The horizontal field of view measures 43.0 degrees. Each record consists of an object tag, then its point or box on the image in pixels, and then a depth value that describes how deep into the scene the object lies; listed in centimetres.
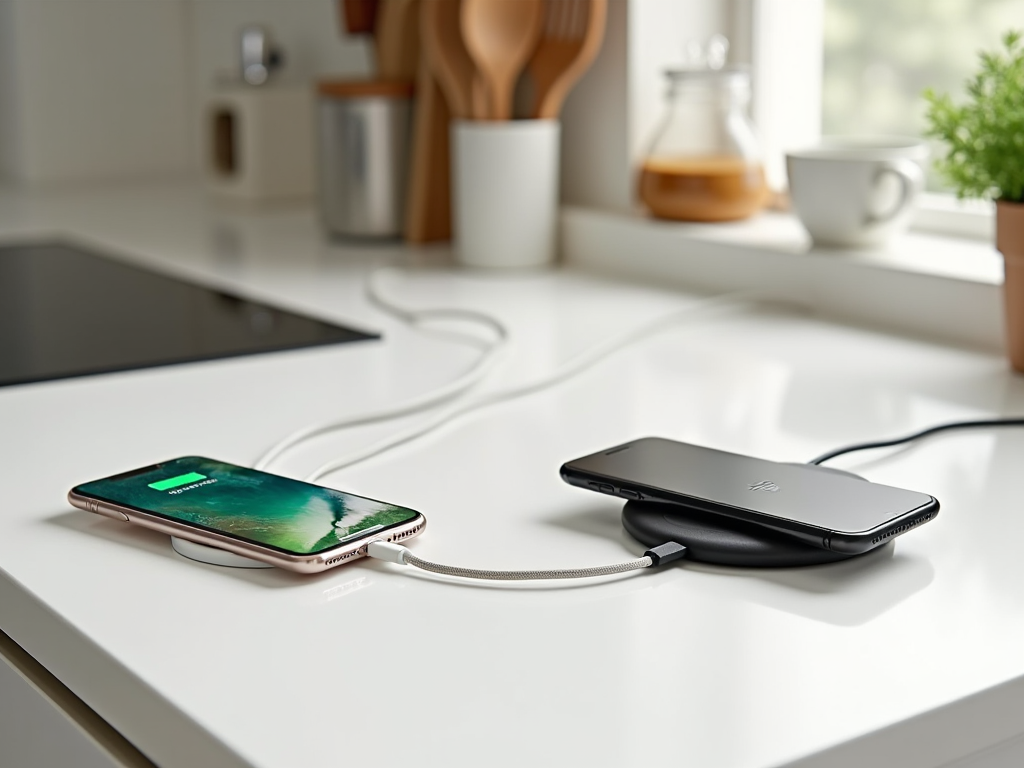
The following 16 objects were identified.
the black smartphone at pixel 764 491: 60
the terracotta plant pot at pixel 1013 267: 94
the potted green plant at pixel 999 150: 94
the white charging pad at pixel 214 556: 62
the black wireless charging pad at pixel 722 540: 61
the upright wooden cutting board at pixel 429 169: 161
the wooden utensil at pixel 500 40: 145
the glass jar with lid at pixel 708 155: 140
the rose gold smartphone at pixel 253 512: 61
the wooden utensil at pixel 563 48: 144
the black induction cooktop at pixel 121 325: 105
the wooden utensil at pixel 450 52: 149
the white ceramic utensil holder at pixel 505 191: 145
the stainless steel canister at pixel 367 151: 165
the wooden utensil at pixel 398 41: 170
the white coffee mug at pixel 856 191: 119
